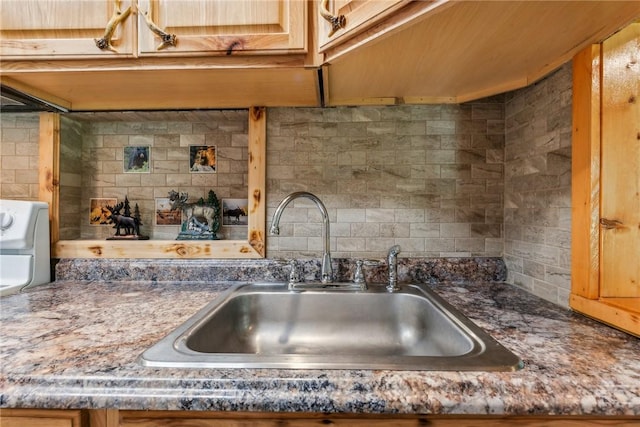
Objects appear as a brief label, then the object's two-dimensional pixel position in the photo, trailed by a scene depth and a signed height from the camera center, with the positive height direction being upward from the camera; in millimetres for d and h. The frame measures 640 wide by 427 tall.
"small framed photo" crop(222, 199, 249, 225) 1314 -4
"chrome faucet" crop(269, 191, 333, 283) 1076 -121
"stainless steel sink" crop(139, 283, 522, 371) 815 -358
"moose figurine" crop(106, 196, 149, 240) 1246 -56
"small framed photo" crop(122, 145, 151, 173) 1320 +223
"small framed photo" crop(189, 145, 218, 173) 1318 +229
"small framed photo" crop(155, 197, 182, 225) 1324 -5
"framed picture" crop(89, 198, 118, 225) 1337 +2
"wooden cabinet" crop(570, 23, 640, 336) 783 +117
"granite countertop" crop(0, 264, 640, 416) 474 -287
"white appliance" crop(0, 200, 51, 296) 1077 -134
